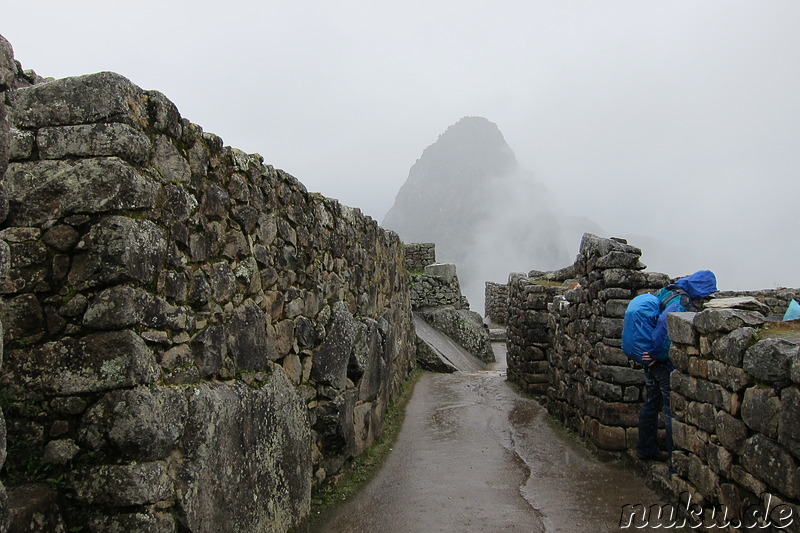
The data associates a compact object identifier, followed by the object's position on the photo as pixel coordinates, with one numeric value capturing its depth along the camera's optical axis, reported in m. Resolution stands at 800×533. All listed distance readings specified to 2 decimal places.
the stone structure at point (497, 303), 28.38
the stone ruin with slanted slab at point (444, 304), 19.00
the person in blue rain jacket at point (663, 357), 6.01
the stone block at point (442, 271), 21.23
